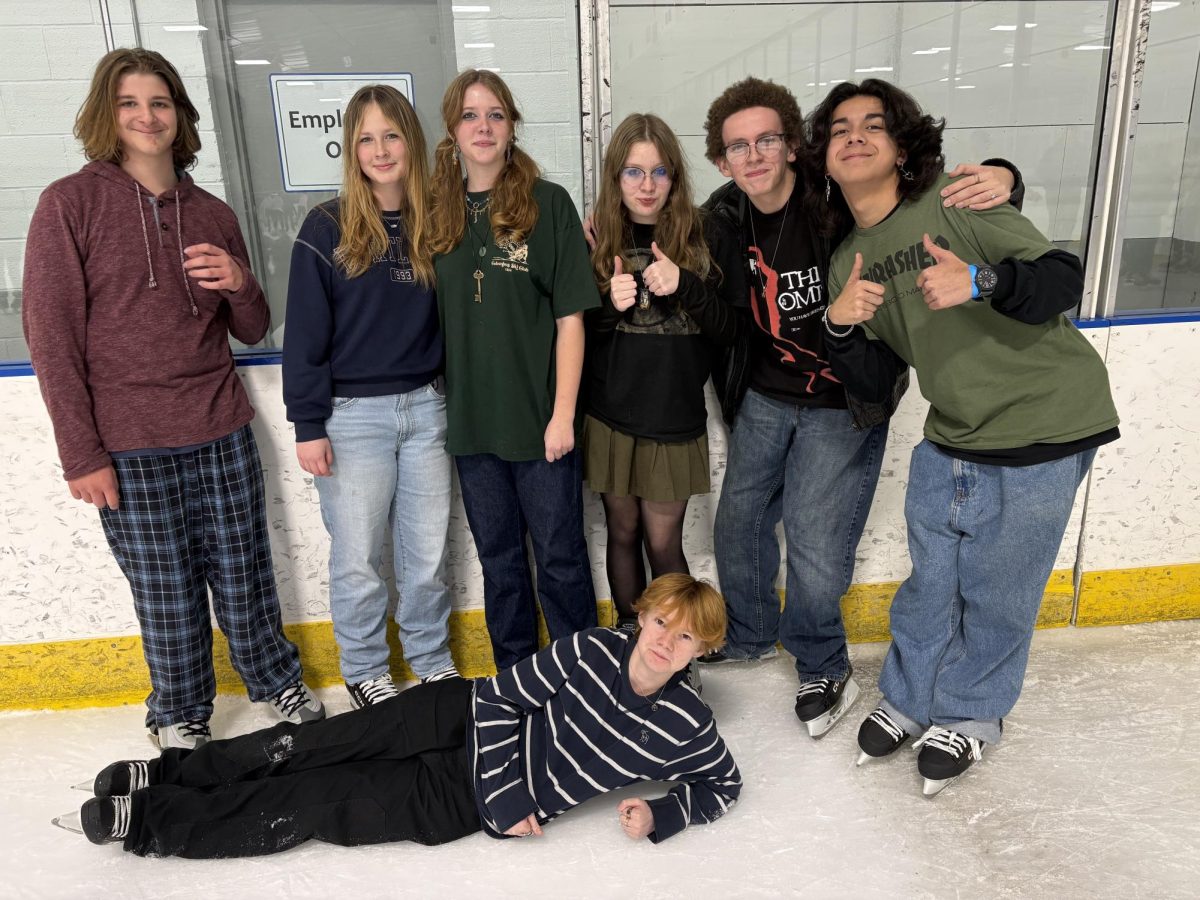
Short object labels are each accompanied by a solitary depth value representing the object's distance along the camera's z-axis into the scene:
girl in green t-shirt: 1.82
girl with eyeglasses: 1.78
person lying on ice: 1.61
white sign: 2.06
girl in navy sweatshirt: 1.80
